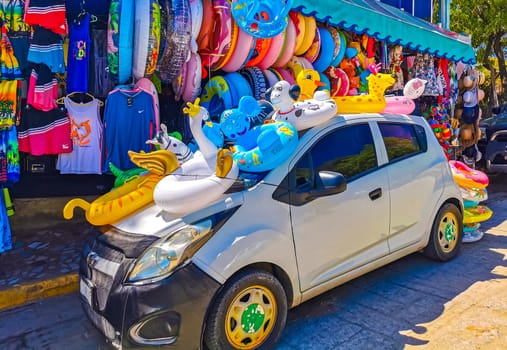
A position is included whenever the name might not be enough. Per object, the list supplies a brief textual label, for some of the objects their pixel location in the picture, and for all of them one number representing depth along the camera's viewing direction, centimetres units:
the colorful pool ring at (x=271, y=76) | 596
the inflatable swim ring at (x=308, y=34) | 623
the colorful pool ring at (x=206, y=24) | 531
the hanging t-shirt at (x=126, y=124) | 489
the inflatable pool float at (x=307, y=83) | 421
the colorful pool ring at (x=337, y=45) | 672
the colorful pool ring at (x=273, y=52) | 584
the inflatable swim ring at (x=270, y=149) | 300
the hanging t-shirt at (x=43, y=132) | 468
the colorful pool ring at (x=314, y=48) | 649
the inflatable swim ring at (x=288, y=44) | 600
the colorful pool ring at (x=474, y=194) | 532
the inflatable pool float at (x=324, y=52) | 661
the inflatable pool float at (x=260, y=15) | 514
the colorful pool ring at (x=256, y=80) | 572
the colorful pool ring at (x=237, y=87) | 553
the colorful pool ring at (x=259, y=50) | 573
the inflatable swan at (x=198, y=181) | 282
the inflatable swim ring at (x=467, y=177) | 531
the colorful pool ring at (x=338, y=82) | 679
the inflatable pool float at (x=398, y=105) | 430
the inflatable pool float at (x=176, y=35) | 488
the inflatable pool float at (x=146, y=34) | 466
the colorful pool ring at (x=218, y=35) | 531
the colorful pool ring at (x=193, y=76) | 525
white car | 255
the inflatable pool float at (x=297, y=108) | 337
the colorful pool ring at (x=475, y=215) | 528
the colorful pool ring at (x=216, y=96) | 547
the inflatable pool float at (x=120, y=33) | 464
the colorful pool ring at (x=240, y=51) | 548
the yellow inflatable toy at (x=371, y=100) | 397
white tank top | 485
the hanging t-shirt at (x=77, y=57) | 473
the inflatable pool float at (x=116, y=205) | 323
